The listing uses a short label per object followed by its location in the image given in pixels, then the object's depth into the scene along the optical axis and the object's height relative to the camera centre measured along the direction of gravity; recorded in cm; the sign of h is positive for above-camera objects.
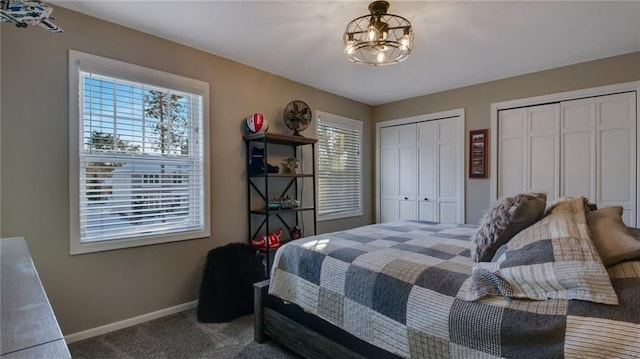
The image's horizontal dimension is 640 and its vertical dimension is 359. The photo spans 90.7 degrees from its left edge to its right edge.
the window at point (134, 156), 240 +20
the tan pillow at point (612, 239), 128 -26
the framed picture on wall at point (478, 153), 400 +34
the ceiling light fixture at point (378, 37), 219 +101
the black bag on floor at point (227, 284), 271 -93
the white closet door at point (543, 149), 355 +34
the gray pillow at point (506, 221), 159 -21
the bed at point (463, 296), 110 -50
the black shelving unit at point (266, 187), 331 -10
